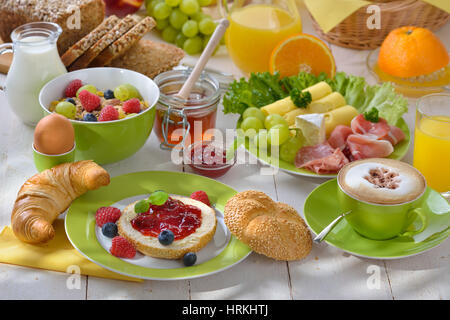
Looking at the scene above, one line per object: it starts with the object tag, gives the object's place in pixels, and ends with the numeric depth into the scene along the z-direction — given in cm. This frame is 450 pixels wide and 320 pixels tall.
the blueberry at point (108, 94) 114
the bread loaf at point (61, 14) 127
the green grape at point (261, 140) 112
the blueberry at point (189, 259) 96
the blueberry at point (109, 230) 100
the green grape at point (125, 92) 114
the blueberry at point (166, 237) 97
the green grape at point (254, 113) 117
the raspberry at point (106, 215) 101
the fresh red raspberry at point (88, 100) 111
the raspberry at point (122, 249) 97
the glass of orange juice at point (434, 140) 108
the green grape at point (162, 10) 139
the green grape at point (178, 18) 139
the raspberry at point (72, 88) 114
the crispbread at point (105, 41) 122
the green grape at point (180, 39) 140
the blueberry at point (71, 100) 112
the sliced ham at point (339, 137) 113
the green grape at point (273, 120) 114
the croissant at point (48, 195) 99
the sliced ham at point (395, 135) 114
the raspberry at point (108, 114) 109
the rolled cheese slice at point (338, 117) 116
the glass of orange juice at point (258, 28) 130
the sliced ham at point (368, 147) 111
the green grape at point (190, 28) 137
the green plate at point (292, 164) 110
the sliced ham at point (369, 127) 113
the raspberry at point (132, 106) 111
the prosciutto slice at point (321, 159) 109
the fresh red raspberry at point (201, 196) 104
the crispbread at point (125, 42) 123
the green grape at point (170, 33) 142
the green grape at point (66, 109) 109
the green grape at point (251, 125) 116
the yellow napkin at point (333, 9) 134
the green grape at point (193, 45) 138
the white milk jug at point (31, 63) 116
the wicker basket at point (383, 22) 137
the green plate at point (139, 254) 96
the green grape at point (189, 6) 137
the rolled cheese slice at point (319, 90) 120
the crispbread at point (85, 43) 122
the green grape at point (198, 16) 139
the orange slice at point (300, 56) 127
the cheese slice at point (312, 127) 112
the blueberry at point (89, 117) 109
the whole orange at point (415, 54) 126
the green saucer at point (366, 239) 98
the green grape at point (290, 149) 112
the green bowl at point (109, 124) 109
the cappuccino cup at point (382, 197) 97
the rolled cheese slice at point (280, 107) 118
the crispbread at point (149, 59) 128
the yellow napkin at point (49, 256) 97
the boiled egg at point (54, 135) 104
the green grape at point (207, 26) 137
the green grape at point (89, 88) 113
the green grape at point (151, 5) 142
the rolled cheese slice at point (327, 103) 118
